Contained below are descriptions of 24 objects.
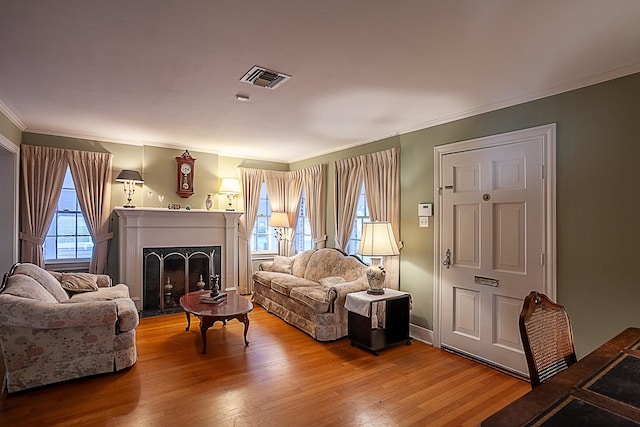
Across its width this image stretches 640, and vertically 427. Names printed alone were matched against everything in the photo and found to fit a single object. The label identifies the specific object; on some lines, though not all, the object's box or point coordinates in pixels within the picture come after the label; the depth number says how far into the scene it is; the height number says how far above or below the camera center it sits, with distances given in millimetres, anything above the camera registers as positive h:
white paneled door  2982 -293
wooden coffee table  3410 -996
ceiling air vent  2590 +1094
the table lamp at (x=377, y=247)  3803 -366
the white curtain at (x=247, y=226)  6012 -196
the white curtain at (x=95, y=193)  4719 +315
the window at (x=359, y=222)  4941 -116
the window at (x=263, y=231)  6394 -305
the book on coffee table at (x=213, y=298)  3824 -959
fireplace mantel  4871 -298
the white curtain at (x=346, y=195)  4848 +287
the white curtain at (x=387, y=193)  4184 +276
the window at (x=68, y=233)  4711 -244
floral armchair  2641 -992
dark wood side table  3543 -1146
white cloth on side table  3531 -966
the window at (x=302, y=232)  6227 -318
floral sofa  3842 -935
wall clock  5383 +658
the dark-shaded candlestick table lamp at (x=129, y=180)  4852 +509
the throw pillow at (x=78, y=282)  3963 -799
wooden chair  1464 -571
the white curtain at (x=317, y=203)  5551 +199
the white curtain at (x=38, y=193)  4355 +290
